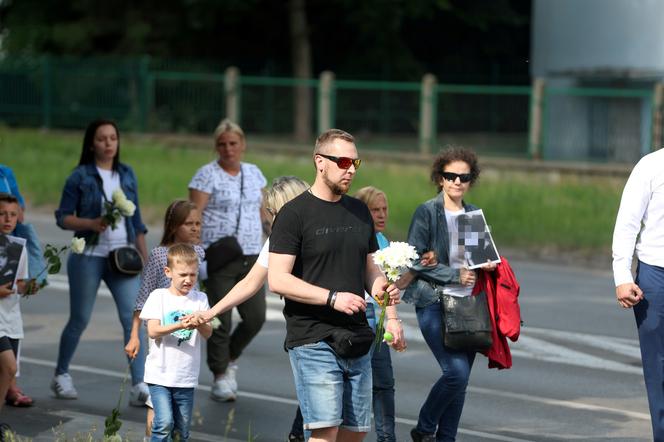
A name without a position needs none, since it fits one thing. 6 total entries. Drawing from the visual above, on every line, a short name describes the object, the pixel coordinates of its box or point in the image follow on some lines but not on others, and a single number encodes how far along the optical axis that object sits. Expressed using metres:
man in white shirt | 13.59
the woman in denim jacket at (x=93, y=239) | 17.45
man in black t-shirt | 11.70
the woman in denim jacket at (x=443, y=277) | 14.35
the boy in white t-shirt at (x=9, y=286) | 14.70
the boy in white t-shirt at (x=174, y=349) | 13.39
